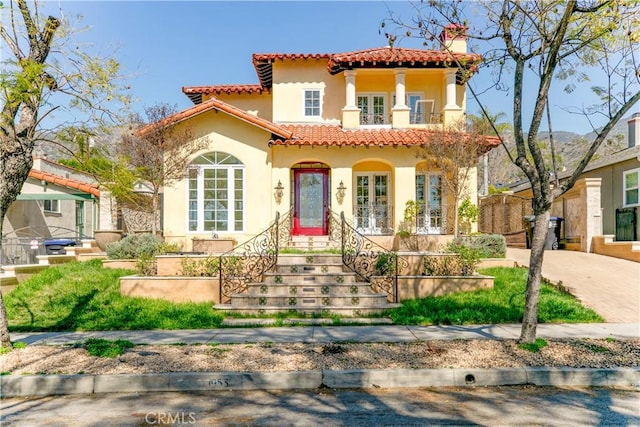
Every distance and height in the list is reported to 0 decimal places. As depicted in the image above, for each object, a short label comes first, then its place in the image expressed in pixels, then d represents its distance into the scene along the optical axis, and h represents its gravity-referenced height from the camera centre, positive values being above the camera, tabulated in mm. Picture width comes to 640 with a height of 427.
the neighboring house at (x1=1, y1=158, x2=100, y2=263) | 17125 +566
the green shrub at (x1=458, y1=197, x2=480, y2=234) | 15508 +350
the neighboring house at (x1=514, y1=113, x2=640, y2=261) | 14961 +678
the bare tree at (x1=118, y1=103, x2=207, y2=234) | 13508 +2386
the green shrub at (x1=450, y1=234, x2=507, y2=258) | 13262 -648
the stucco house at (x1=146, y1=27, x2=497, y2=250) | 15445 +2829
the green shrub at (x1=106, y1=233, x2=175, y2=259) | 13102 -697
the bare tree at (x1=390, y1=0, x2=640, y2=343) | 6910 +2801
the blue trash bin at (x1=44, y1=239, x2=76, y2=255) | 15411 -792
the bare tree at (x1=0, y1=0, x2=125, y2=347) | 6777 +2109
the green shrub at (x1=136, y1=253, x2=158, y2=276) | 11445 -1107
